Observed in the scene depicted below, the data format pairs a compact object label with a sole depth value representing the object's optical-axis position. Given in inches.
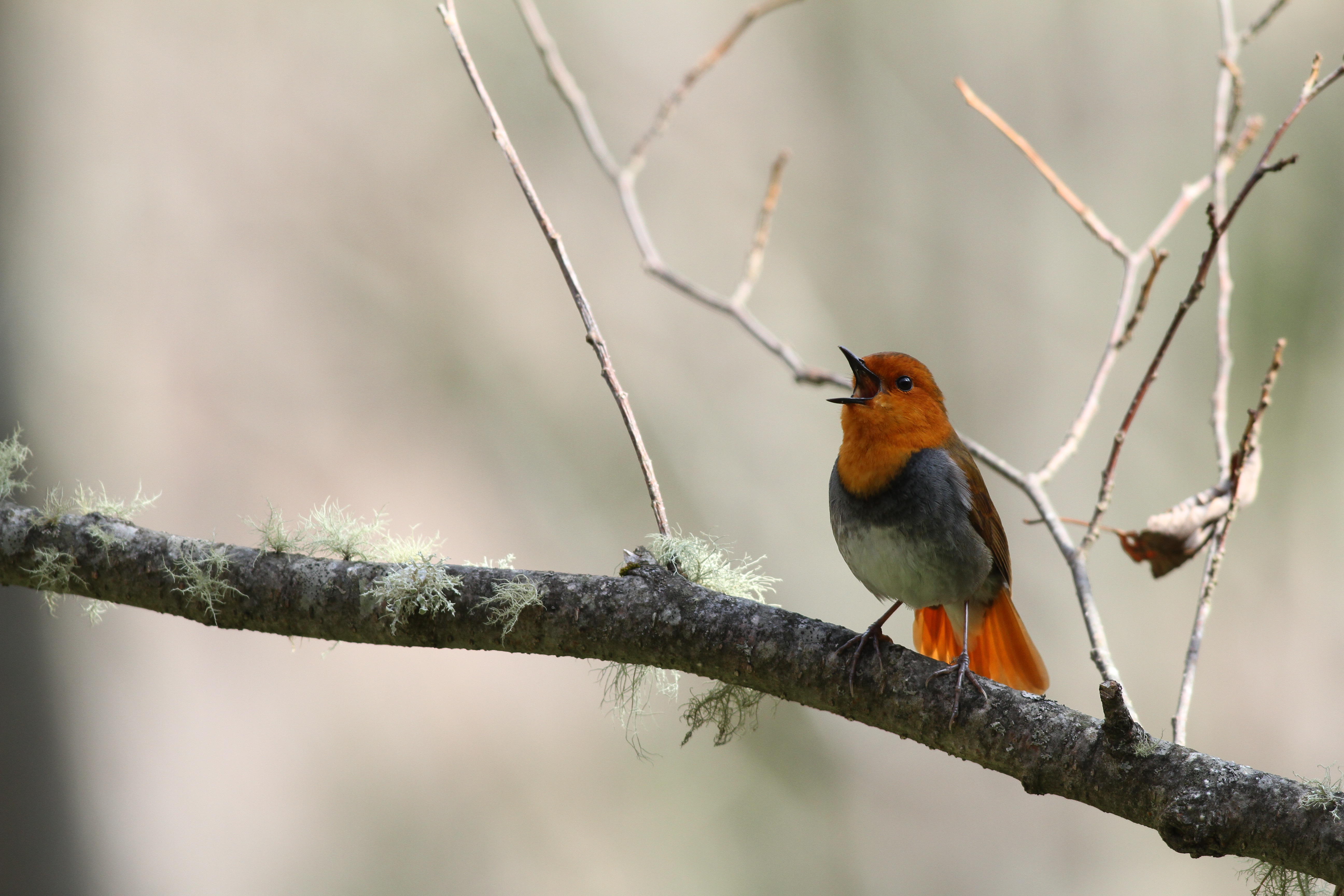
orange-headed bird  175.0
